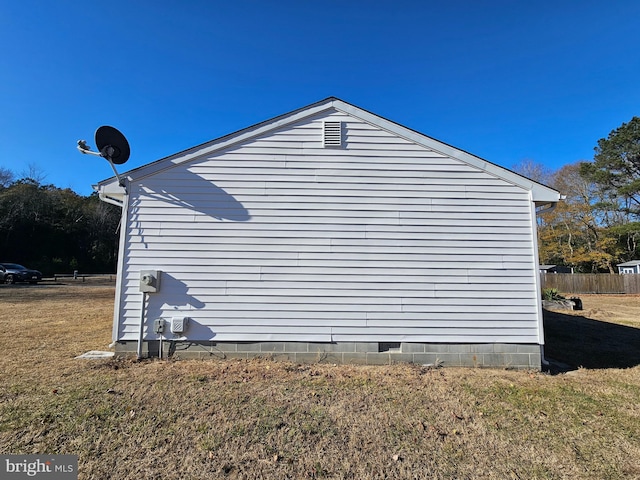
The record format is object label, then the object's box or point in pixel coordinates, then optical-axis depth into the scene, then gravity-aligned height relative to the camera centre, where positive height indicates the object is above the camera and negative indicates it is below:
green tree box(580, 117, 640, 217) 23.91 +8.04
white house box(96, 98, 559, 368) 5.20 +0.33
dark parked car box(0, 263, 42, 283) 21.17 -0.43
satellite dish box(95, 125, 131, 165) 5.27 +2.04
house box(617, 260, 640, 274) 24.74 +0.57
